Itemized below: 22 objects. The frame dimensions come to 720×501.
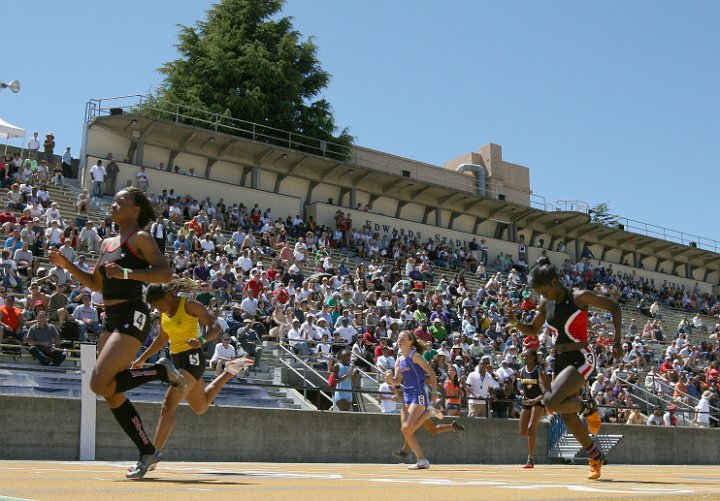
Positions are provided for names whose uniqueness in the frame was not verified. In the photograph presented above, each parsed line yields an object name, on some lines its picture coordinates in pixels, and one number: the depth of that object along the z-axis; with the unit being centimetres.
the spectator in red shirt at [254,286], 2231
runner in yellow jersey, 879
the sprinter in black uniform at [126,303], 679
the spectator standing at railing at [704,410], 2533
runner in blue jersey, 1223
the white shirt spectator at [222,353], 1740
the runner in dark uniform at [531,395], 1453
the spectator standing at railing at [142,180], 3228
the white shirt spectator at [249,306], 2130
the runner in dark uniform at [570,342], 852
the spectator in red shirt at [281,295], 2280
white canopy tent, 2839
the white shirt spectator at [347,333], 2157
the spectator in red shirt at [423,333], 2289
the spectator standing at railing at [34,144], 3080
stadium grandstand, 1599
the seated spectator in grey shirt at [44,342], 1511
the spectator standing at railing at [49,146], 3216
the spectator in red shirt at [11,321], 1570
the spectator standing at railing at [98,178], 3066
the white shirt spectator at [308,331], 2073
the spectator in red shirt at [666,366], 2891
